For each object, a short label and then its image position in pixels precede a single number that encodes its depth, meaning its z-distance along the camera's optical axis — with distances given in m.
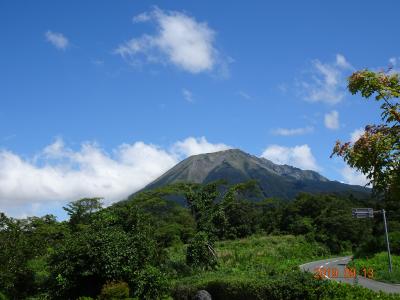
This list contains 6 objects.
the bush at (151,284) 22.75
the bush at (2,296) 24.71
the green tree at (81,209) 53.75
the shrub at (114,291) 21.20
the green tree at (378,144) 6.62
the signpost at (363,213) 28.85
